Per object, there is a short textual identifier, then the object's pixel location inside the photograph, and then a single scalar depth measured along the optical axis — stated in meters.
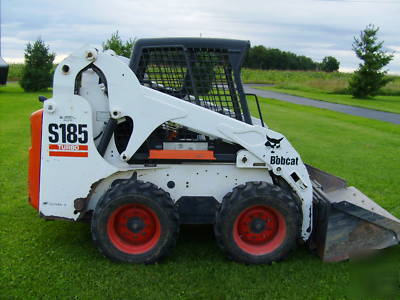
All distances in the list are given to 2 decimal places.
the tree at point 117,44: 24.42
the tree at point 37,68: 30.03
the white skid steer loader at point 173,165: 4.31
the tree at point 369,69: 35.16
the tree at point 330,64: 80.81
